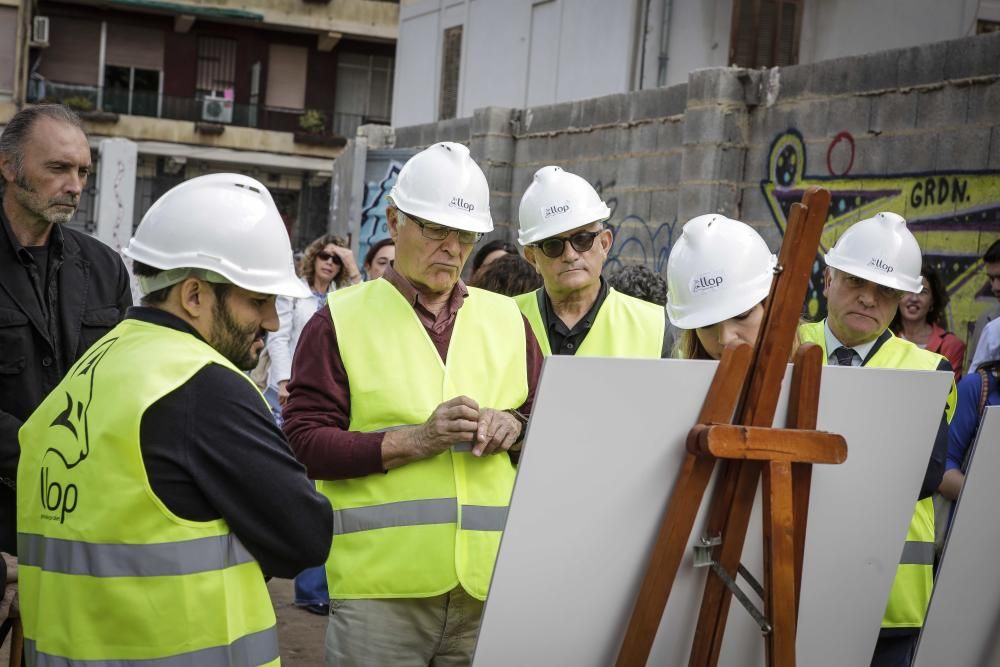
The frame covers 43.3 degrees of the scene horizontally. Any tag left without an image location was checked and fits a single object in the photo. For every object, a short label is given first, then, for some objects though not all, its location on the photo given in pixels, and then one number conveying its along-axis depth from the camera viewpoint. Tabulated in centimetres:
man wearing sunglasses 402
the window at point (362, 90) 3834
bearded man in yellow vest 245
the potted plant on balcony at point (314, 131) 3612
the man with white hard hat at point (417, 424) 320
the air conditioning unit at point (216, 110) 3634
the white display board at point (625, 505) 247
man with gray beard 378
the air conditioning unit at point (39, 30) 3378
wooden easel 259
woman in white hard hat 298
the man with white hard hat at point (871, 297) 377
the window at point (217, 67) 3719
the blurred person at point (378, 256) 779
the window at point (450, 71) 2278
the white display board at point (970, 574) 305
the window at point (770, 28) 1759
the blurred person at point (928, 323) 694
